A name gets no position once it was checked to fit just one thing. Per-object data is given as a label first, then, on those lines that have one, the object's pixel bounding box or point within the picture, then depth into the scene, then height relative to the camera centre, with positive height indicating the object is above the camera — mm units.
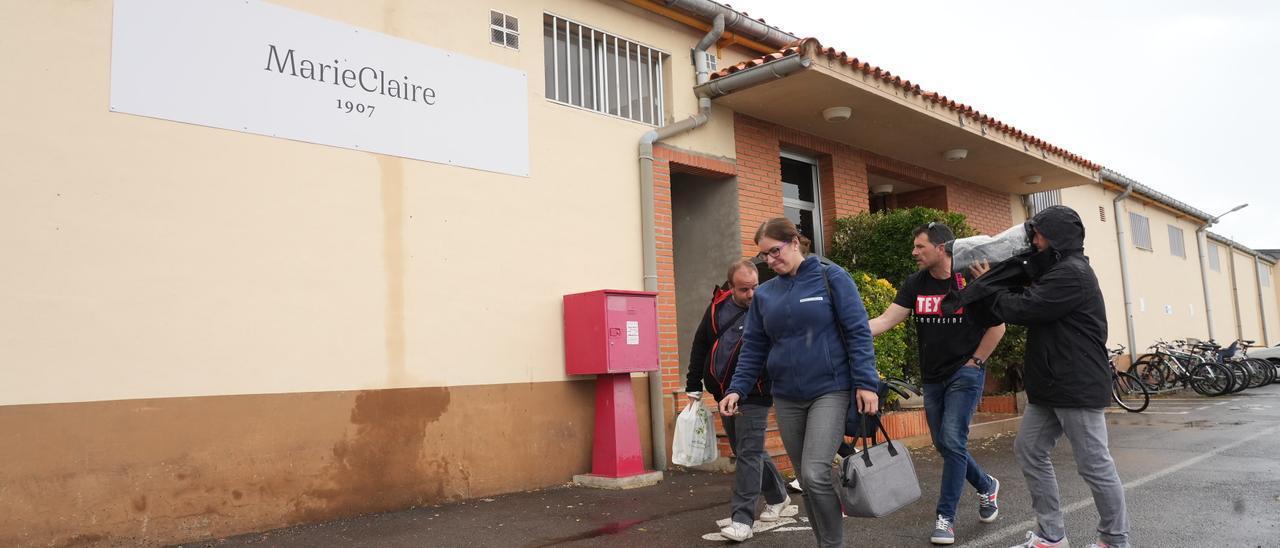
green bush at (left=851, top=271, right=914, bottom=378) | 9133 +140
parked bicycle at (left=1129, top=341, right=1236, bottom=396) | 16328 -793
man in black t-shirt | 4895 -60
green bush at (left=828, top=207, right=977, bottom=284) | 10430 +1328
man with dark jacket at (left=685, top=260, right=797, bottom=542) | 5223 -262
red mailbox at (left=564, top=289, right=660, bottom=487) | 7285 +11
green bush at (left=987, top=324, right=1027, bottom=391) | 11414 -140
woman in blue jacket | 3980 -49
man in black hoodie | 4180 -119
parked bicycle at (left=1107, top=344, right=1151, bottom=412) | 13721 -976
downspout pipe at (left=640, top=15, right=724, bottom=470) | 8078 +1301
